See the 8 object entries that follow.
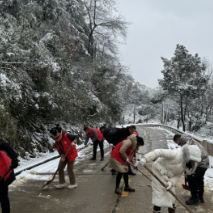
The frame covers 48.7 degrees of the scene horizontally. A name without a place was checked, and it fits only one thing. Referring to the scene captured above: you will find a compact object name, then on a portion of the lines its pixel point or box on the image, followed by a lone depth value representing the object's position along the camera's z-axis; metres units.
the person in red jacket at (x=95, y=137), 9.15
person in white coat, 3.72
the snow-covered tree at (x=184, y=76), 28.62
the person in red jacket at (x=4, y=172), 3.63
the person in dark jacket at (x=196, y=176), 4.79
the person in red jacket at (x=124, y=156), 5.13
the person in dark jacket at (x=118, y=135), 6.46
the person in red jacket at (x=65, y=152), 5.79
